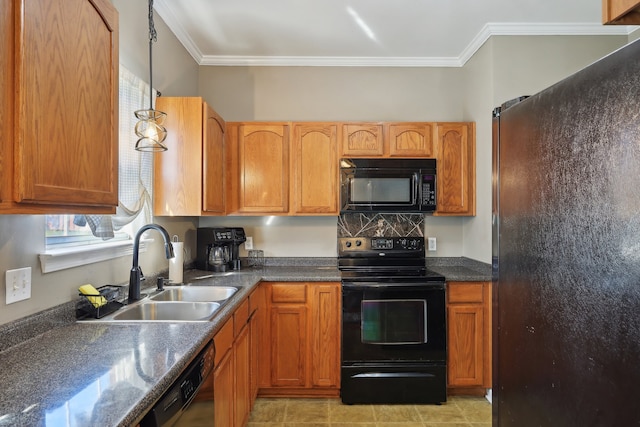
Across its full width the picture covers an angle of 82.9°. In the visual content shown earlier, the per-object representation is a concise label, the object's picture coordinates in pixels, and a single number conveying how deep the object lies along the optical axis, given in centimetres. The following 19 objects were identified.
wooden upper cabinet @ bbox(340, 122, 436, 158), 290
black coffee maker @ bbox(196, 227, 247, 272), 277
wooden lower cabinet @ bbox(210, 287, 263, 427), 157
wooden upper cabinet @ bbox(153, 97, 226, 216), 232
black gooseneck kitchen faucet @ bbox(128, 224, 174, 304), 179
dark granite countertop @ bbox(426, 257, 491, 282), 256
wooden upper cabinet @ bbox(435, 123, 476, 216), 290
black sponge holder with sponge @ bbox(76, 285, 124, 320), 151
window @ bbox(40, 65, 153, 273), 151
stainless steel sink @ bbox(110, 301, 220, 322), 177
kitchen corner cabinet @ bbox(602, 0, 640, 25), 72
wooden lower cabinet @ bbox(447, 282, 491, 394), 257
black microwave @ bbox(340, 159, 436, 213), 283
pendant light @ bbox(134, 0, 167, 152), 163
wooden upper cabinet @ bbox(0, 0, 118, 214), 85
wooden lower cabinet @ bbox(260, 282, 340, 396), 259
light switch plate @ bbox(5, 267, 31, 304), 122
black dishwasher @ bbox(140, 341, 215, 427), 94
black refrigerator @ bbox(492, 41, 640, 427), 57
